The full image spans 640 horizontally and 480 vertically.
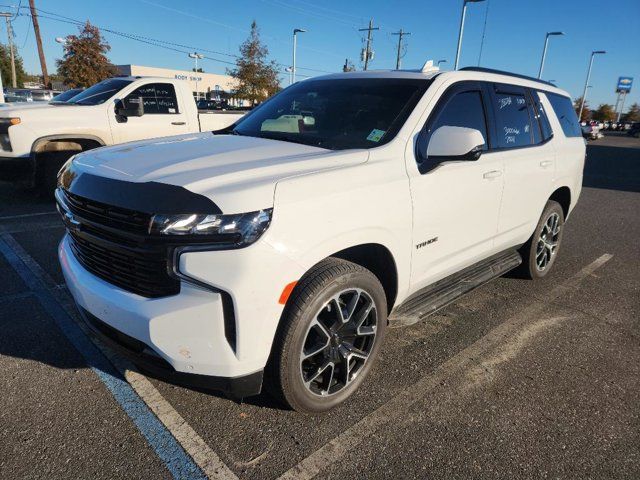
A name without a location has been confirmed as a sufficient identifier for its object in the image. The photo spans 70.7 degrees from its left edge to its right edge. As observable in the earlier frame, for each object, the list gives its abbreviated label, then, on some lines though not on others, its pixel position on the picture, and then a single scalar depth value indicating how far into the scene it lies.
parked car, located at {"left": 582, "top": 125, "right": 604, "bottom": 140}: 34.54
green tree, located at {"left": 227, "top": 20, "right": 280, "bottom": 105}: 30.88
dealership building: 49.96
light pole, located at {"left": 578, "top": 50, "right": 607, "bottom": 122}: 51.93
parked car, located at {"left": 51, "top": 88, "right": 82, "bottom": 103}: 8.10
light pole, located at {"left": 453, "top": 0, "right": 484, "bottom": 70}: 22.73
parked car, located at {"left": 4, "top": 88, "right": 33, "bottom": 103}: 23.28
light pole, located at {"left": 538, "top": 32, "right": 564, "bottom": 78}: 36.64
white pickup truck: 6.54
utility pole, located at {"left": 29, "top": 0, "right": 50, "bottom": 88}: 29.41
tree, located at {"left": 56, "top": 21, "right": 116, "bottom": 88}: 35.28
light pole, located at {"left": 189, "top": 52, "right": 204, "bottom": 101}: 52.56
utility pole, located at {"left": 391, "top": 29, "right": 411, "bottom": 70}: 41.70
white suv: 1.94
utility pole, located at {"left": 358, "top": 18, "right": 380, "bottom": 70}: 42.34
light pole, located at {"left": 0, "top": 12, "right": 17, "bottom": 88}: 43.99
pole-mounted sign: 79.38
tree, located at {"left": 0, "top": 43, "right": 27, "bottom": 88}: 60.56
